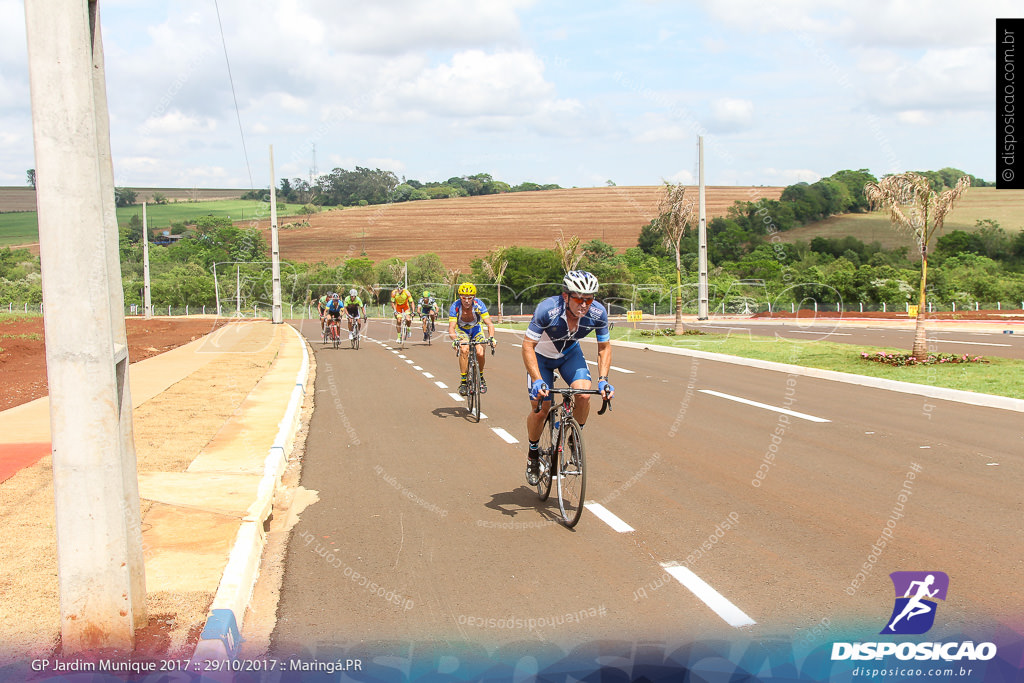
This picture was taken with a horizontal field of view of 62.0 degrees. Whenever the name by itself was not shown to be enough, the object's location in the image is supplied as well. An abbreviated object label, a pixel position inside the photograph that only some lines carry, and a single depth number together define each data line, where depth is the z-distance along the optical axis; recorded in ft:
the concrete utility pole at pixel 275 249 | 136.05
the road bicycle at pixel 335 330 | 99.19
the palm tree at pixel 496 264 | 214.90
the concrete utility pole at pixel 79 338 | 13.10
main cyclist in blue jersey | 22.72
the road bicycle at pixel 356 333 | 96.53
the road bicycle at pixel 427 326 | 105.60
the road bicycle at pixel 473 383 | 42.24
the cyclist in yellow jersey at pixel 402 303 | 91.15
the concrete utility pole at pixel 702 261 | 103.28
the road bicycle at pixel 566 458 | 22.29
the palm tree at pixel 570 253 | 116.06
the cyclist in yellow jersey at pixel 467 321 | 43.32
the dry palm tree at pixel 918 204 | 60.54
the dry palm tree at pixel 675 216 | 107.65
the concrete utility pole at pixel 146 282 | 193.26
